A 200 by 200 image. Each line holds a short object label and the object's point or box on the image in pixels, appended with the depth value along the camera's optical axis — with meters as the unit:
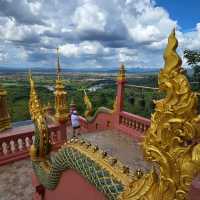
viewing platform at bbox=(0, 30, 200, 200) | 1.44
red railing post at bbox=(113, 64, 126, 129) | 9.10
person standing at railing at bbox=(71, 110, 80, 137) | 10.35
